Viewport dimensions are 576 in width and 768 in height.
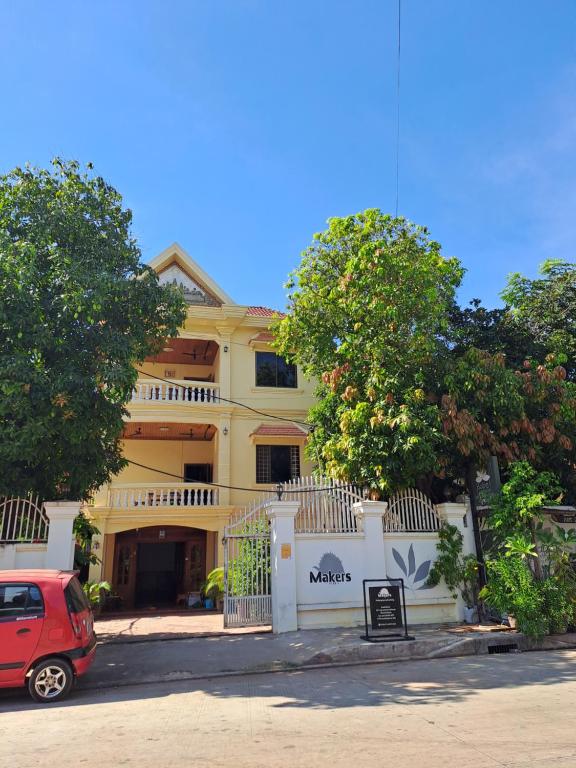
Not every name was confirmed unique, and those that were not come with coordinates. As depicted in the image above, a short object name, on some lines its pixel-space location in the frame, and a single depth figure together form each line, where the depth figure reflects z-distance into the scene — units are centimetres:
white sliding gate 1073
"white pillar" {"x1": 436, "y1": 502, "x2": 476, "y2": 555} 1173
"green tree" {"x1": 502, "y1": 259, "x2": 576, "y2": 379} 1544
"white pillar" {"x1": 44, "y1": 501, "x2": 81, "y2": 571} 975
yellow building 1697
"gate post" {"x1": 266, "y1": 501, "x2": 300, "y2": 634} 1031
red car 648
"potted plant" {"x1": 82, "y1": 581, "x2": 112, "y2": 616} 1403
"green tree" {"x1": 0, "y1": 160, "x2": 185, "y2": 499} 915
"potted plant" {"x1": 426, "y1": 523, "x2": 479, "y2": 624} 1133
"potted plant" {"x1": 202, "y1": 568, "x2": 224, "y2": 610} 1396
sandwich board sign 945
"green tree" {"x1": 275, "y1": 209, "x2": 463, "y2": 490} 1162
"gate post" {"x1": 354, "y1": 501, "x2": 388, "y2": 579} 1105
